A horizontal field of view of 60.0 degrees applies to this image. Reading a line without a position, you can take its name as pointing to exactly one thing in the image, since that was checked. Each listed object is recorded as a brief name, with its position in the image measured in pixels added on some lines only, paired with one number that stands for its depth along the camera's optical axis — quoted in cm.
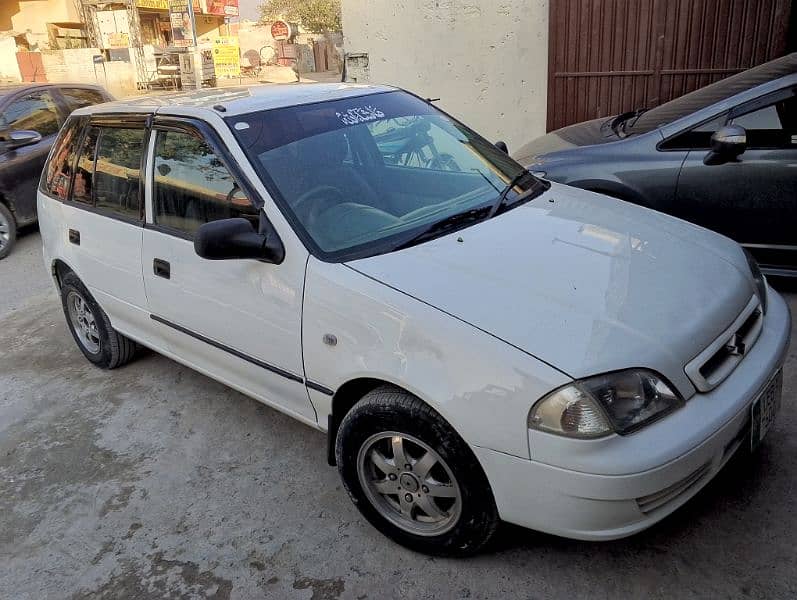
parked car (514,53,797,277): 429
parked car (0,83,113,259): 744
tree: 4984
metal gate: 738
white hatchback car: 216
